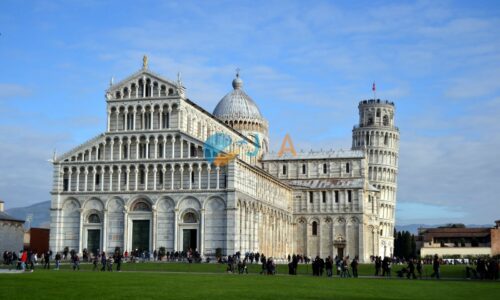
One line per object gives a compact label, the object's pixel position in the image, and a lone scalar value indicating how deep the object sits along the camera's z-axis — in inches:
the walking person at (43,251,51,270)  2306.8
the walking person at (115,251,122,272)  2165.1
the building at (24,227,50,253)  3777.1
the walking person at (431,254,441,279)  2032.4
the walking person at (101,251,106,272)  2209.6
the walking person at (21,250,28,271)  2064.5
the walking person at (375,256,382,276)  2215.8
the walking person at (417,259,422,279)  2097.4
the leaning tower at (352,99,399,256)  5280.5
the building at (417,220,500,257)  4822.8
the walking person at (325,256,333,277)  2131.6
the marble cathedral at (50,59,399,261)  3083.2
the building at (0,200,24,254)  3476.9
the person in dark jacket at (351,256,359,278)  2114.9
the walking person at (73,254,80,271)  2218.3
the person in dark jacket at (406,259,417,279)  2048.5
